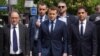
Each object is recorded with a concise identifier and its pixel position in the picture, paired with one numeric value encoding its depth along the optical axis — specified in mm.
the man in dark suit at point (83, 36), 10094
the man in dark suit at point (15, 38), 9953
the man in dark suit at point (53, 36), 9977
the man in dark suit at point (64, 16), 10906
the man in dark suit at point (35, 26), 10914
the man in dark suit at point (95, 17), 11803
